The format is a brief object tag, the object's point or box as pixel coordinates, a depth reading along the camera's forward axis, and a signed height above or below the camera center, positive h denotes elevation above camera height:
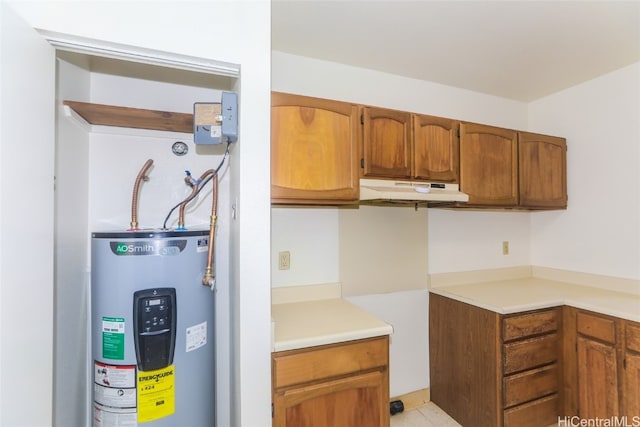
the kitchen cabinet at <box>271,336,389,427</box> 1.29 -0.76
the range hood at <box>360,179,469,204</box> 1.61 +0.15
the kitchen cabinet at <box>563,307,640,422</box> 1.66 -0.88
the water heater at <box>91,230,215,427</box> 1.22 -0.46
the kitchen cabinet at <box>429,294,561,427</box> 1.78 -0.94
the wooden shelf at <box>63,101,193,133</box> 1.27 +0.46
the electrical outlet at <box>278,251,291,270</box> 1.88 -0.26
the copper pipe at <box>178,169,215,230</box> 1.59 +0.14
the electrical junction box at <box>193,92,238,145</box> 1.31 +0.41
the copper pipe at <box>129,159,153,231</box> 1.50 +0.10
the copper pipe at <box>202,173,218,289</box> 1.36 -0.20
